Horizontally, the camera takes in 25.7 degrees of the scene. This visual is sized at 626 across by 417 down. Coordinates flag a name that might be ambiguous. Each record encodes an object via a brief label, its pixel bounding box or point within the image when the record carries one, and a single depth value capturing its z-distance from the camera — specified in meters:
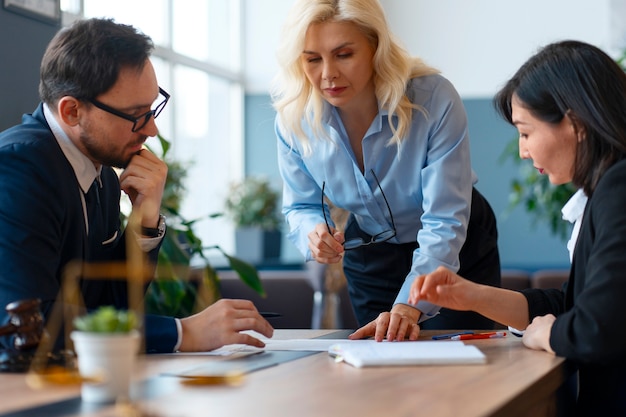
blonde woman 2.54
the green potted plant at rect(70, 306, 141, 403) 1.64
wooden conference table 1.67
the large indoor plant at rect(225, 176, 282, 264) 7.81
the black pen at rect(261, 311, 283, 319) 2.27
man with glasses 2.14
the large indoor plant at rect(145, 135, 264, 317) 3.61
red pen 2.33
